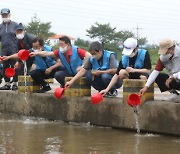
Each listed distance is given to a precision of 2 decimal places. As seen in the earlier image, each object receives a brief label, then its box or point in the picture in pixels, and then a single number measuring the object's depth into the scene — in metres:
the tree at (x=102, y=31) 81.25
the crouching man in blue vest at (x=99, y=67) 7.73
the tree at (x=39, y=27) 76.32
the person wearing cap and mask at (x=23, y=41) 9.69
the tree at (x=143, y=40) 81.91
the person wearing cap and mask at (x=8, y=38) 10.13
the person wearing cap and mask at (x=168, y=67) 6.62
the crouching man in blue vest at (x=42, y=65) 8.93
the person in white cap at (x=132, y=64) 7.33
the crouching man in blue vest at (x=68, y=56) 8.20
